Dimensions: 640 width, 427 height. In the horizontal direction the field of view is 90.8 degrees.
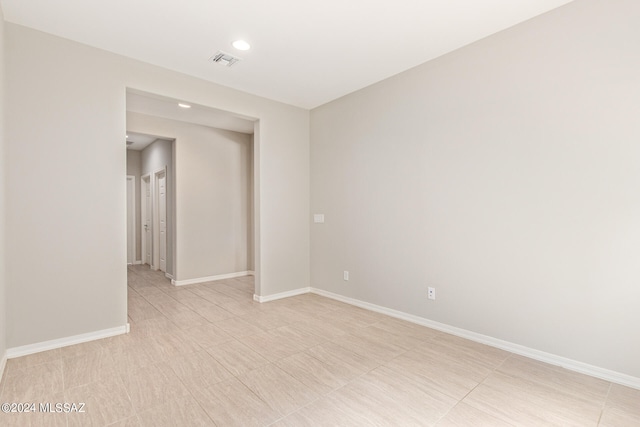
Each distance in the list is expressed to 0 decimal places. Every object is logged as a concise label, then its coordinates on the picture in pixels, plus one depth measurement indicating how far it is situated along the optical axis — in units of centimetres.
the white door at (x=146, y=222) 725
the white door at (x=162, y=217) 617
